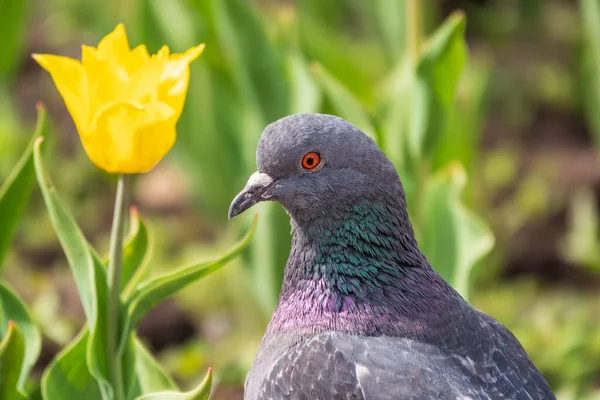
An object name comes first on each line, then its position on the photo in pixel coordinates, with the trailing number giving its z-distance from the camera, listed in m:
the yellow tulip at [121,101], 3.86
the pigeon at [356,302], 3.89
